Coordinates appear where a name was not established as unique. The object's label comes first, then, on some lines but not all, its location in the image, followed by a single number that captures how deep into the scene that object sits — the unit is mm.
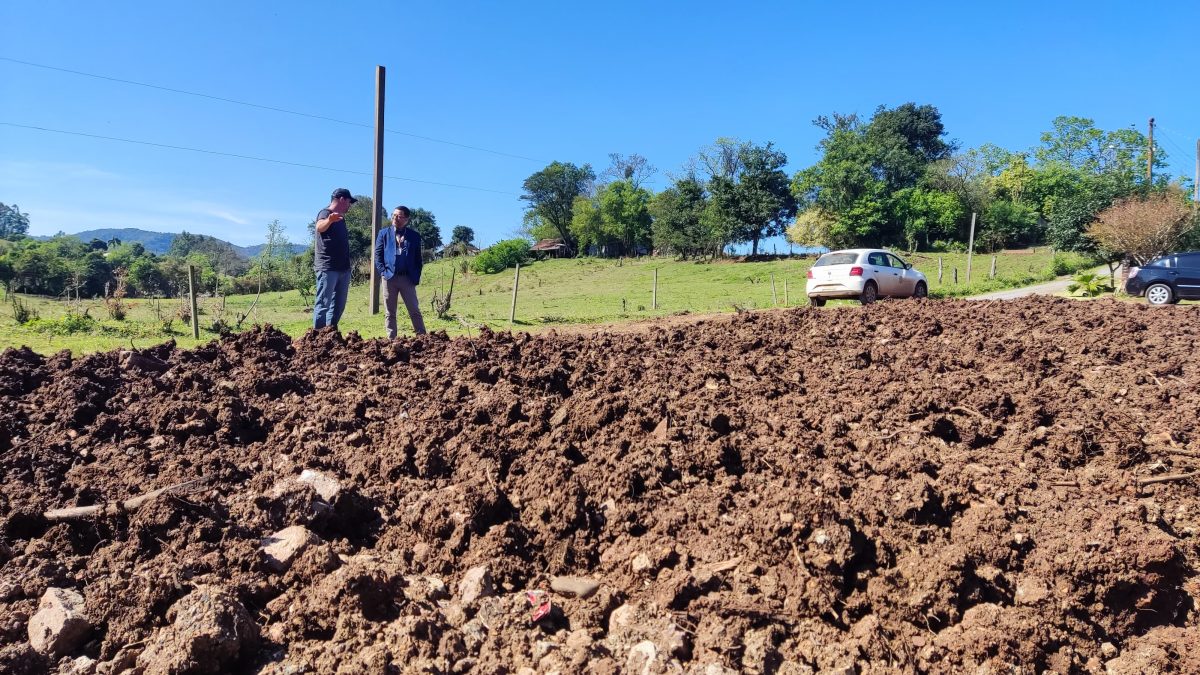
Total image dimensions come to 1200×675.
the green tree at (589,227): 72875
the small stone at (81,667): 2273
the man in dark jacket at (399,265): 8562
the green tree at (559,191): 81000
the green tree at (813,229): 52781
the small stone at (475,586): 2654
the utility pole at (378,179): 15453
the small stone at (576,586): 2734
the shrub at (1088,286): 21859
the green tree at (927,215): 54438
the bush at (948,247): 53125
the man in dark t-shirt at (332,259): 8094
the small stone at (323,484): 3303
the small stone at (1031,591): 2693
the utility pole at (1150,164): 40844
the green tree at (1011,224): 55469
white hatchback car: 16422
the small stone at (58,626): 2350
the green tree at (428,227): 77969
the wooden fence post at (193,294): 13355
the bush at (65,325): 14055
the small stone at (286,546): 2846
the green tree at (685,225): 54438
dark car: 17188
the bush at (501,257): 57844
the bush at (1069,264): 34188
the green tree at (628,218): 69938
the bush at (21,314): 15219
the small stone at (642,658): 2271
